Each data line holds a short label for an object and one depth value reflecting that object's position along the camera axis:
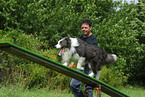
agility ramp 5.05
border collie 6.27
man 7.11
